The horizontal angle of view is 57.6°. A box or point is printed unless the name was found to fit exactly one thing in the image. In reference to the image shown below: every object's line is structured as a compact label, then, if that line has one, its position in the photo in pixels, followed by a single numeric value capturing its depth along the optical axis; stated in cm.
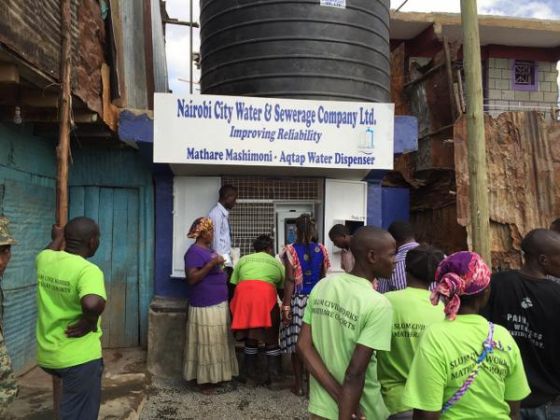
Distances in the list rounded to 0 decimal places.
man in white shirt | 568
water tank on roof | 590
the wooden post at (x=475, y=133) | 479
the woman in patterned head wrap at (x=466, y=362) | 200
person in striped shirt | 431
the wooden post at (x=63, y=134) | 403
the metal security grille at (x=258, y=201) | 630
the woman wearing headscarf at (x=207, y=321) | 505
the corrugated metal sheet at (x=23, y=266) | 509
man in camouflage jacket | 229
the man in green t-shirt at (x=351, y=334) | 231
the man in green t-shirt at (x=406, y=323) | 248
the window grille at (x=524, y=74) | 1116
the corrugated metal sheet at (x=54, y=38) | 352
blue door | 632
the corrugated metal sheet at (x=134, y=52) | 671
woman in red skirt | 520
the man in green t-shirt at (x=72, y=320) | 292
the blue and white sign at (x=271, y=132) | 534
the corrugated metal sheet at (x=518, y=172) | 742
